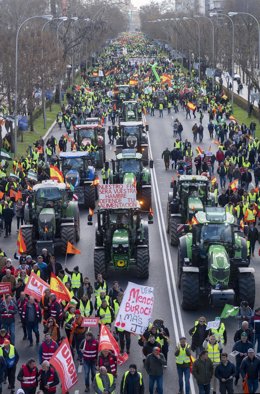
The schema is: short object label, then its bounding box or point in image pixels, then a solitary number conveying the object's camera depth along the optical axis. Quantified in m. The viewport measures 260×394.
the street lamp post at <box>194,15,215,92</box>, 81.19
